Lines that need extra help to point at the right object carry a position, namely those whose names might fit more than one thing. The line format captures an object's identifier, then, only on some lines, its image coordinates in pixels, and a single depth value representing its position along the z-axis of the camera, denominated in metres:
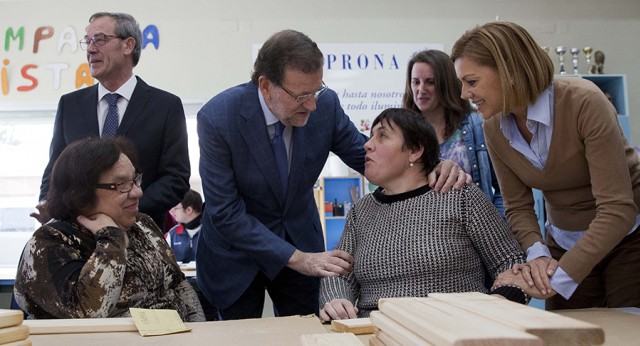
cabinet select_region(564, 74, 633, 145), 6.29
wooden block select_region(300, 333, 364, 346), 1.18
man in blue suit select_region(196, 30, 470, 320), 2.12
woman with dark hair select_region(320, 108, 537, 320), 1.91
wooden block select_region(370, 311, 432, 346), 0.87
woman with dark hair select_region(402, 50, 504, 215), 2.48
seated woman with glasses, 1.72
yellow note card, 1.54
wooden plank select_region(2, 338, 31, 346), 1.17
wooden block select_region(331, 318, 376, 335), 1.46
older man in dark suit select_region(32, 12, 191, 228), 2.51
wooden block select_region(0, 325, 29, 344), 1.16
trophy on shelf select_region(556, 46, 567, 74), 6.67
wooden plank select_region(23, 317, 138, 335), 1.57
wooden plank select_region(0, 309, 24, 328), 1.17
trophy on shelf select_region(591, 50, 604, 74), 6.73
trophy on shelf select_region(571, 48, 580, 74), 6.69
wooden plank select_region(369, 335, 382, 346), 1.10
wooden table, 1.42
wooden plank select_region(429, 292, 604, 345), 0.75
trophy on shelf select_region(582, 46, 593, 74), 6.79
